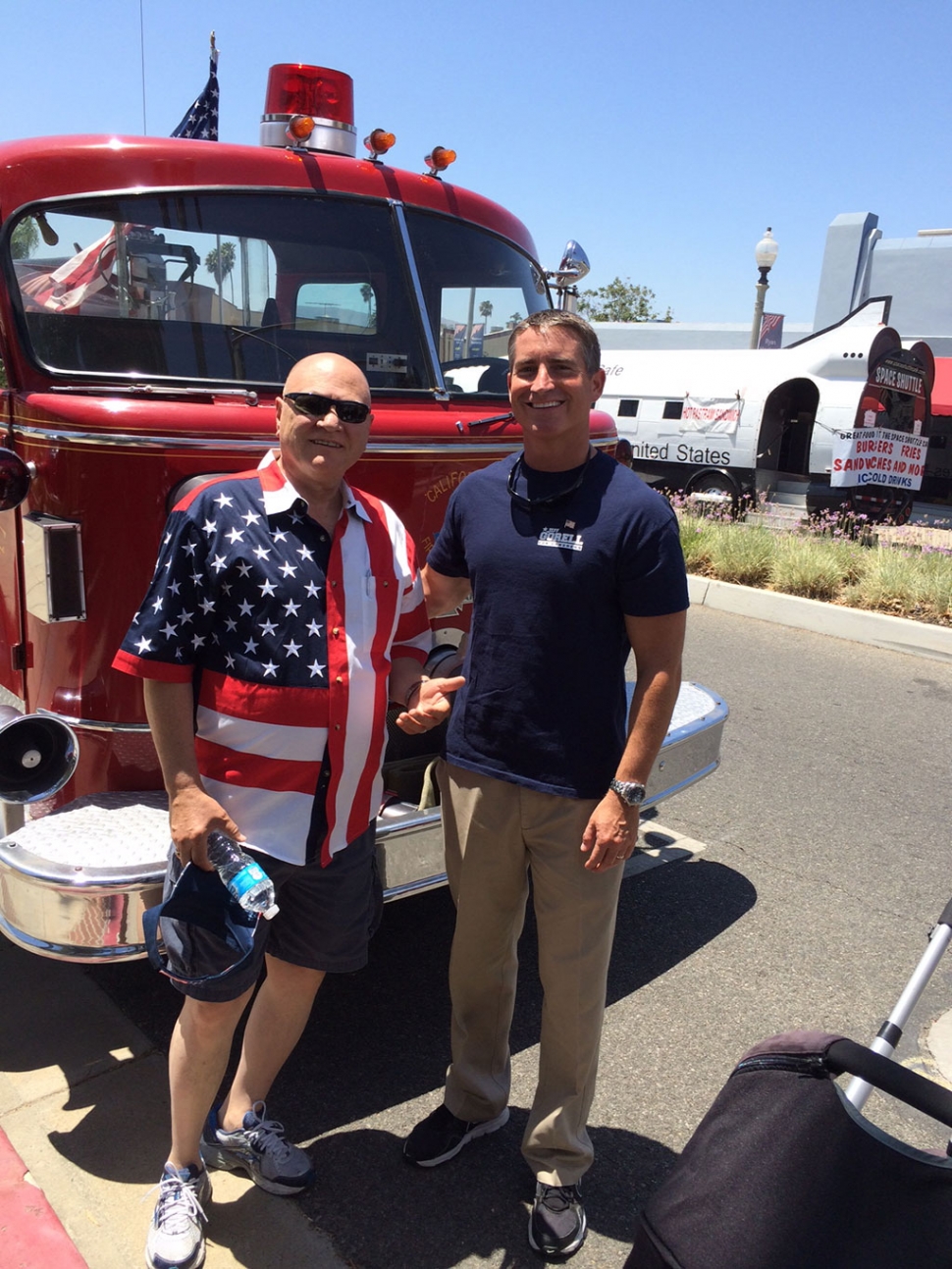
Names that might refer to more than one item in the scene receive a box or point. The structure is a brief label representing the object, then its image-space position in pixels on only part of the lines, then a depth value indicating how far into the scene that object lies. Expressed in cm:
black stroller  141
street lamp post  1738
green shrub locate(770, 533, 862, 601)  970
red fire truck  270
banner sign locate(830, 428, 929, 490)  1404
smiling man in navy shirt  224
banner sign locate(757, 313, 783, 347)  2566
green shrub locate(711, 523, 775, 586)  1033
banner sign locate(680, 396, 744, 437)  1627
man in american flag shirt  213
